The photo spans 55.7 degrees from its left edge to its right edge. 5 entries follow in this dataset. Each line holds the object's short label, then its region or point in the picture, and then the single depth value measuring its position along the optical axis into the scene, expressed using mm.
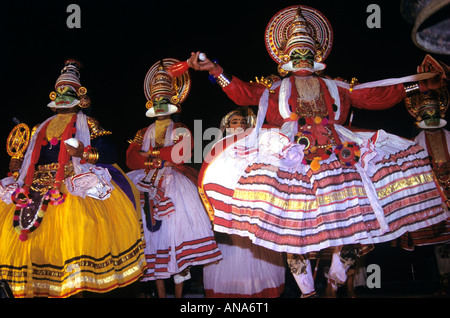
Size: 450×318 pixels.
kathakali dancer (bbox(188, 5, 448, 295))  2682
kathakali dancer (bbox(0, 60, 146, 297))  3145
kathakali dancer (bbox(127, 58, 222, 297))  3824
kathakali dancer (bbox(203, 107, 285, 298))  3938
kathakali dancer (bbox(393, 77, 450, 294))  3830
